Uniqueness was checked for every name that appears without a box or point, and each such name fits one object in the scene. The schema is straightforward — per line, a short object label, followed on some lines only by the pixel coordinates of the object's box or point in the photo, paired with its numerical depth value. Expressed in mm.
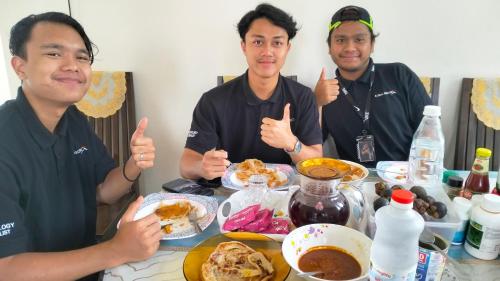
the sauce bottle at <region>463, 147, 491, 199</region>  974
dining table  778
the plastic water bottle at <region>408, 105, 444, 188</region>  1105
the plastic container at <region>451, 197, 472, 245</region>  846
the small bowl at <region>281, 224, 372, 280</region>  755
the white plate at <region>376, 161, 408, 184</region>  1279
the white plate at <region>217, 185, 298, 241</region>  1023
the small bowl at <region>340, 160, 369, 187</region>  1154
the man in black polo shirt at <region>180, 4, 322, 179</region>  1598
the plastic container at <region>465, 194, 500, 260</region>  780
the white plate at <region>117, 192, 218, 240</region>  962
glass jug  850
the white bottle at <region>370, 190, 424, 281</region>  590
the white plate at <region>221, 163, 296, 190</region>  1256
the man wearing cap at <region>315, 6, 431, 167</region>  1890
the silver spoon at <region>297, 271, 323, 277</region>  692
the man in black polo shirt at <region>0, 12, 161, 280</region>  826
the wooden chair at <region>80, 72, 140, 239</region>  2184
